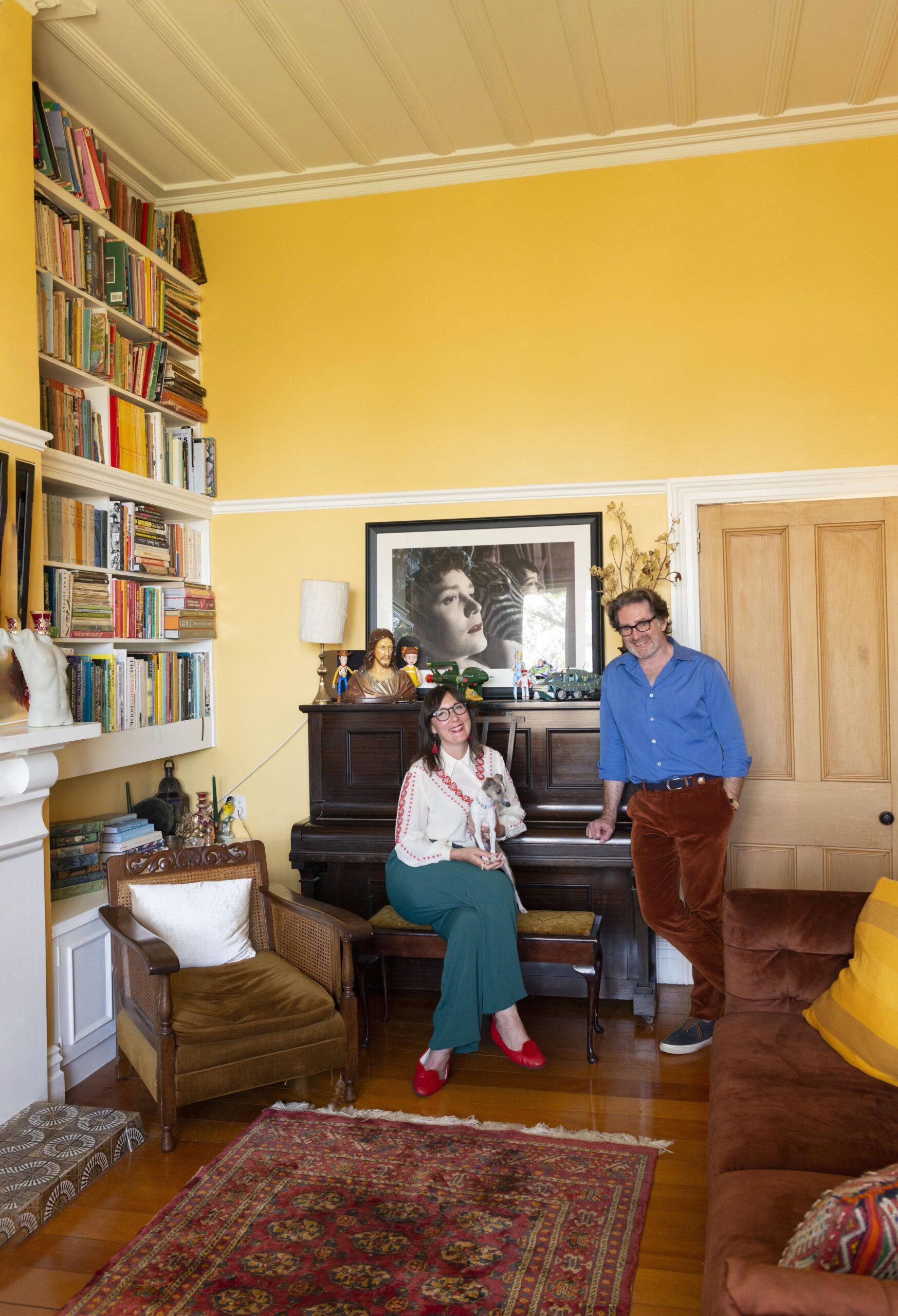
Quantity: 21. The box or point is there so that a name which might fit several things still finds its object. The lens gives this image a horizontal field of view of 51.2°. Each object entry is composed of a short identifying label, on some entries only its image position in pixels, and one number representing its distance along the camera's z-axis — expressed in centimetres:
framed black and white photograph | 437
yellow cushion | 225
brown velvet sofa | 126
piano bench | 354
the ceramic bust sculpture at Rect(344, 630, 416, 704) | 423
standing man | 359
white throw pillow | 342
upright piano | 393
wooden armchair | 294
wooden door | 411
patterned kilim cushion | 131
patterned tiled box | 252
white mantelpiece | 294
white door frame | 412
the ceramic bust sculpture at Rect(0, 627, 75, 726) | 295
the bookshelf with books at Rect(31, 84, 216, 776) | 369
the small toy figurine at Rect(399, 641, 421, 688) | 431
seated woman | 334
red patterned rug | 223
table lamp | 441
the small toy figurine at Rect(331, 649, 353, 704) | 439
